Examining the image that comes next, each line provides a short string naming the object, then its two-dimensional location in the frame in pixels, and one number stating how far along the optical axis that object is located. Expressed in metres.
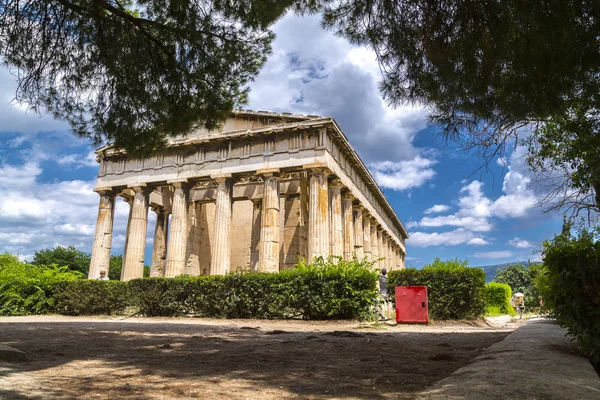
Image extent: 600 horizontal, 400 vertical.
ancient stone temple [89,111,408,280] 23.38
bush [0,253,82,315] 19.25
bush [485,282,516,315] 30.20
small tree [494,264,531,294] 80.81
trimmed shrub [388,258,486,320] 14.78
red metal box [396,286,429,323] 14.23
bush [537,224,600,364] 4.60
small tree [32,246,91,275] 53.25
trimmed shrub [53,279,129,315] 18.69
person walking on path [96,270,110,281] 19.96
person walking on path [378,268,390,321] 15.62
